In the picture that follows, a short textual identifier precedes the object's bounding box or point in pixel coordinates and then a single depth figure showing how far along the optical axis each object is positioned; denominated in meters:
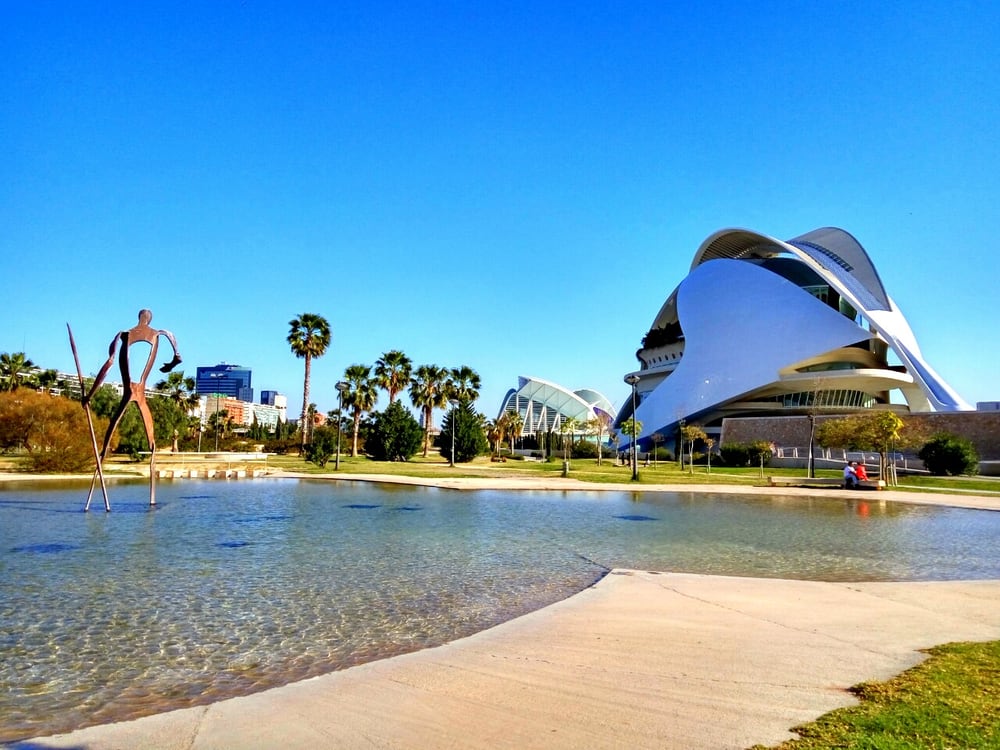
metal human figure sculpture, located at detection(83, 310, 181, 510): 15.23
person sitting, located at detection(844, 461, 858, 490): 25.59
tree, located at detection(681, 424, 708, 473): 43.50
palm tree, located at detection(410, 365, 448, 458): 56.59
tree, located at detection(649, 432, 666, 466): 56.44
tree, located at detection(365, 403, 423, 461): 43.94
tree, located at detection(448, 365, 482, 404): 57.28
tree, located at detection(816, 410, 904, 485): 28.35
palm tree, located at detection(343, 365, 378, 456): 55.18
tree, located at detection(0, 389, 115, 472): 27.23
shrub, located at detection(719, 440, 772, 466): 40.62
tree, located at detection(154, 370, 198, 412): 61.53
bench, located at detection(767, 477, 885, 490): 25.68
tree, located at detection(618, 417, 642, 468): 50.84
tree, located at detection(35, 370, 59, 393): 53.75
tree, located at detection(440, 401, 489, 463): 47.69
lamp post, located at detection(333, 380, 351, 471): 35.78
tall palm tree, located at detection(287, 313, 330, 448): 51.69
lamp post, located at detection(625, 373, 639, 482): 28.78
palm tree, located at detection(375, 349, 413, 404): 55.39
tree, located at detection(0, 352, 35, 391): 49.03
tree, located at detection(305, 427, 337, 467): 35.09
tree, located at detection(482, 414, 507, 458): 70.44
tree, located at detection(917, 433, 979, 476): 32.34
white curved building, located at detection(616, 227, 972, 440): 54.03
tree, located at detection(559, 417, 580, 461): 54.62
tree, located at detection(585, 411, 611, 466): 55.73
